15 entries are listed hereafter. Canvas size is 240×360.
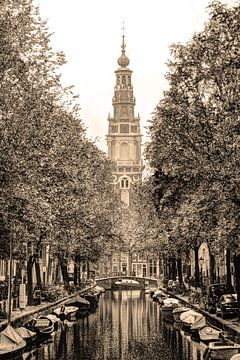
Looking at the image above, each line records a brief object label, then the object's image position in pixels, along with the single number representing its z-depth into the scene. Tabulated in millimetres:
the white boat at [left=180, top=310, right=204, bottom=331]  42125
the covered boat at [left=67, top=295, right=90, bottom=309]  58969
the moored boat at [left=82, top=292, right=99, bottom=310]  70188
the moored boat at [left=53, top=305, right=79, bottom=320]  51656
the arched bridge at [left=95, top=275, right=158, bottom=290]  127312
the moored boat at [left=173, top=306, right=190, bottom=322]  50206
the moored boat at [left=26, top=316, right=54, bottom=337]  39878
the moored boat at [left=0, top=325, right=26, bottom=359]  30156
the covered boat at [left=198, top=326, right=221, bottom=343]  34959
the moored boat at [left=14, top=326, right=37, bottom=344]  35125
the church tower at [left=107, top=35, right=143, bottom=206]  185750
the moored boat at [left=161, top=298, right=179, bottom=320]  56659
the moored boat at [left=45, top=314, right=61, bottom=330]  43281
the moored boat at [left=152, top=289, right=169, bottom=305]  73500
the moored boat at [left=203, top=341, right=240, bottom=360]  28297
